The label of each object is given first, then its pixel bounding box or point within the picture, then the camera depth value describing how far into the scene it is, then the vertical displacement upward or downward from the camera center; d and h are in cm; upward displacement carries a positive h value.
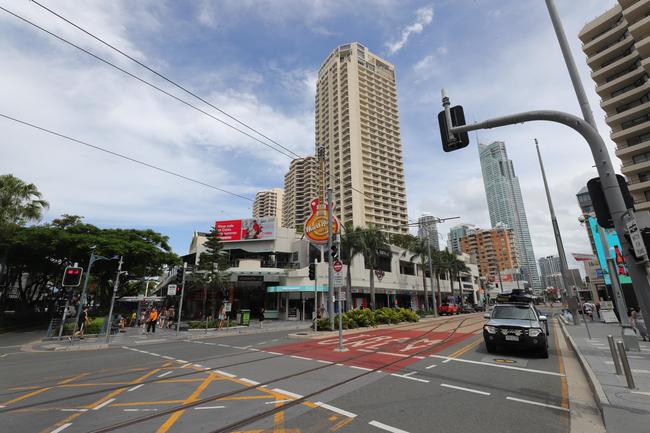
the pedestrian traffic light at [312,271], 1855 +166
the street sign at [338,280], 1433 +84
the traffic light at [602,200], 496 +149
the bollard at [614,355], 691 -138
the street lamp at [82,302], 1883 +13
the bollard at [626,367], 586 -141
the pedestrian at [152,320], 2161 -122
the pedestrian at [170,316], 2902 -130
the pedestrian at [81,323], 1927 -122
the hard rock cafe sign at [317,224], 3216 +776
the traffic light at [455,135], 693 +359
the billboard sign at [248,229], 4381 +1012
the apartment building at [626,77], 4078 +2984
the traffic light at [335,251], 1506 +226
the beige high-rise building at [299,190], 11606 +4214
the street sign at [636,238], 417 +73
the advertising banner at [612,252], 1895 +266
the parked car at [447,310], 4266 -187
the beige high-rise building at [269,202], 15125 +4762
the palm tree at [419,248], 4638 +730
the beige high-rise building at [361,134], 8931 +5111
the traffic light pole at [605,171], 451 +191
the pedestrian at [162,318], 2875 -151
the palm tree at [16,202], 2614 +886
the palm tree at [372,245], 3566 +611
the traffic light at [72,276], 1506 +138
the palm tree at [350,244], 3503 +603
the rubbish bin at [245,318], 2864 -158
